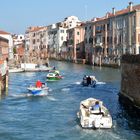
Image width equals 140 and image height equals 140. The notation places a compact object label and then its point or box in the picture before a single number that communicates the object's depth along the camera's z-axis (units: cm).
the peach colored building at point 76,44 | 10236
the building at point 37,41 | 13434
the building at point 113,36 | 6850
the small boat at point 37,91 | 3634
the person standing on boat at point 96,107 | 2383
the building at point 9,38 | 9514
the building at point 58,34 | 11950
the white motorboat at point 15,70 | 6624
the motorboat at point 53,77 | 5271
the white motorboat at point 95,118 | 2267
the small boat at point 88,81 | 4507
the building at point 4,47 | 7774
